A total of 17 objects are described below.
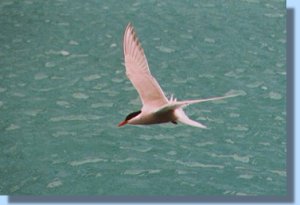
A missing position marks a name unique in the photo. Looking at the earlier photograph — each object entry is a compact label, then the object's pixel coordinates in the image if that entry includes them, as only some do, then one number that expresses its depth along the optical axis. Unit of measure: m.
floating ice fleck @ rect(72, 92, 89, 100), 10.24
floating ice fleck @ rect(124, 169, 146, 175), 9.75
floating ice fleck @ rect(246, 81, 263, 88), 10.04
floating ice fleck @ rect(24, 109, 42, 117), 10.16
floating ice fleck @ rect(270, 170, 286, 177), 9.55
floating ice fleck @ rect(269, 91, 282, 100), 9.75
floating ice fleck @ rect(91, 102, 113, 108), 10.16
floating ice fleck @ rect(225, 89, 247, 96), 10.03
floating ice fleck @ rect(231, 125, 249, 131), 9.88
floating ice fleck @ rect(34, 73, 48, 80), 10.40
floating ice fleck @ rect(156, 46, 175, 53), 10.36
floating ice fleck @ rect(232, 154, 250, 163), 9.74
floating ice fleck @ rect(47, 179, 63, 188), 9.74
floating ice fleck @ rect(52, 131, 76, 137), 10.03
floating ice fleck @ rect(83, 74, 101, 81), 10.34
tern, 8.92
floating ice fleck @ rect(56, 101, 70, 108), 10.20
